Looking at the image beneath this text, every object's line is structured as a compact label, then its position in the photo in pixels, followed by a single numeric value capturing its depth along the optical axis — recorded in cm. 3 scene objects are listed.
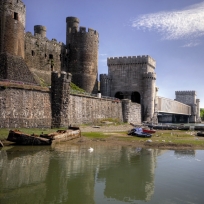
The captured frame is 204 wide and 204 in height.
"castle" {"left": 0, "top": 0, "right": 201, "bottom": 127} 3038
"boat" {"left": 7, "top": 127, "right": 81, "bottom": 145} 2302
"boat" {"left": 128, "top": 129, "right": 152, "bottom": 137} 3224
